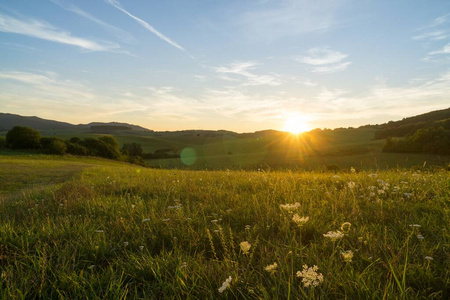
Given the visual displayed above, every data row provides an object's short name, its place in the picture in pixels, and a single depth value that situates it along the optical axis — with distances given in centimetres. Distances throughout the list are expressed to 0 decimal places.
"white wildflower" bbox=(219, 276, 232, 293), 169
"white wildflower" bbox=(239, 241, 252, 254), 205
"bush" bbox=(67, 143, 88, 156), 4933
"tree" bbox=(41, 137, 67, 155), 4438
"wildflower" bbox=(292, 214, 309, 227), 246
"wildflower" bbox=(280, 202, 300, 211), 290
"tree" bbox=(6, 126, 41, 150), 4803
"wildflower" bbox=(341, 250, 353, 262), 203
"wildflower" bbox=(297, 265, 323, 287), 171
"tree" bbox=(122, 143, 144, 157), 8610
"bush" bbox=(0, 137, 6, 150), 4922
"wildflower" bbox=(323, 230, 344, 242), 218
